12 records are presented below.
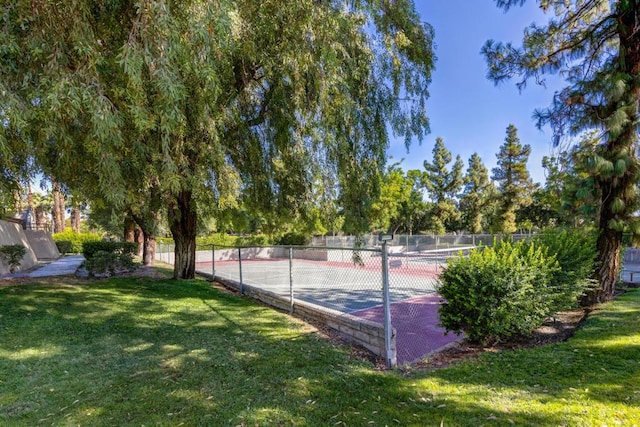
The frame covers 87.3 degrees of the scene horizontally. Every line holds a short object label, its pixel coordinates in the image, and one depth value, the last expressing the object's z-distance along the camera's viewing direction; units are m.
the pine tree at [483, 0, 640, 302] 5.93
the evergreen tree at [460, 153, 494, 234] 34.84
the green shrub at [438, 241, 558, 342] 4.17
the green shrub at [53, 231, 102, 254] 24.94
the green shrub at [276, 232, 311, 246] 23.35
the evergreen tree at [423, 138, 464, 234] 35.97
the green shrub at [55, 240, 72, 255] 23.48
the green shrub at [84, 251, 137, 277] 10.45
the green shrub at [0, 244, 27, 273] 11.08
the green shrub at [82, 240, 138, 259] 12.48
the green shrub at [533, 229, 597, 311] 5.21
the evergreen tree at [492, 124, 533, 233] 29.39
